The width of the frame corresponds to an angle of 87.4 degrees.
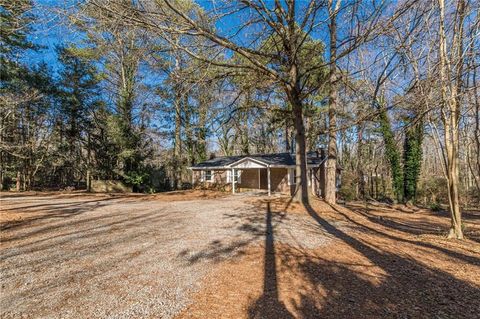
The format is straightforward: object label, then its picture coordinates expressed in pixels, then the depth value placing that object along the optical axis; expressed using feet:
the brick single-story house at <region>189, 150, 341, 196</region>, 62.34
